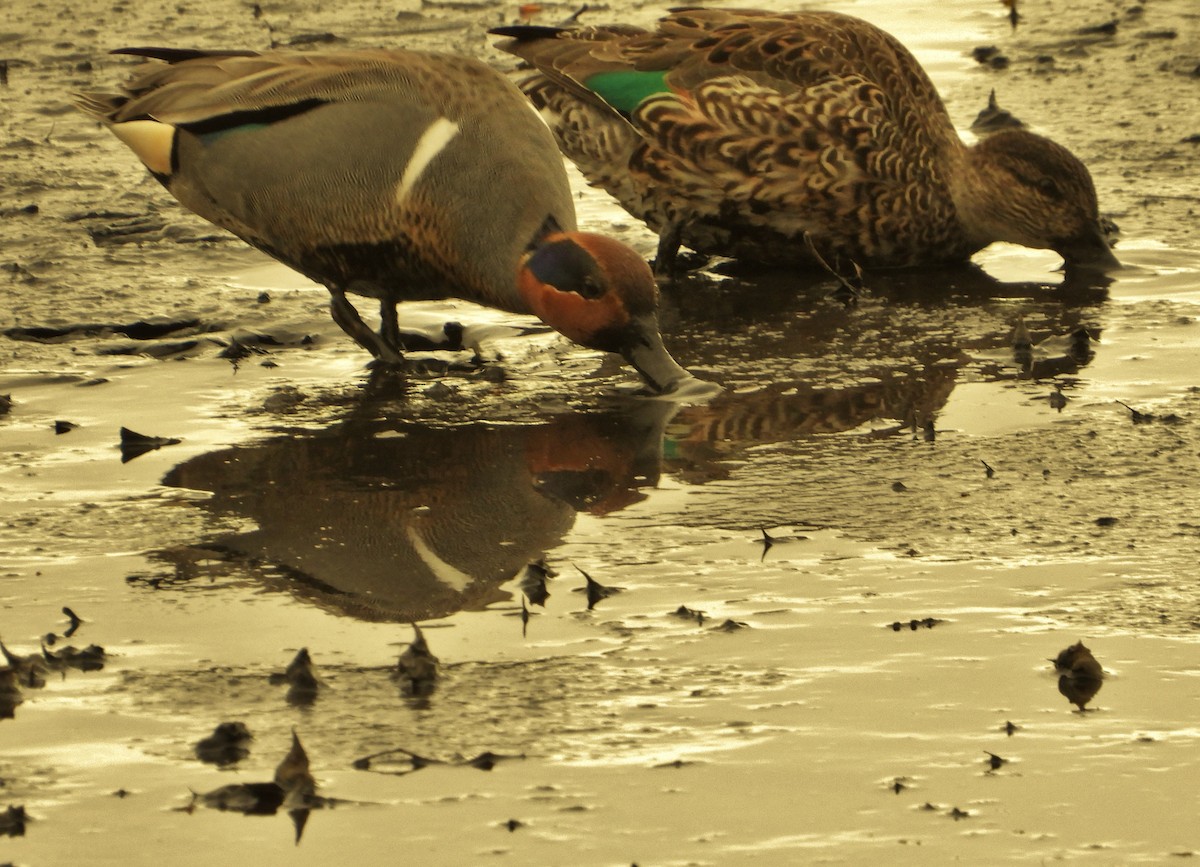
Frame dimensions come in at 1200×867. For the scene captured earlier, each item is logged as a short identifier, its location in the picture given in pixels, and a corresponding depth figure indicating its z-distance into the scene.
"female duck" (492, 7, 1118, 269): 14.14
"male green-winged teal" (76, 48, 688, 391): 11.42
